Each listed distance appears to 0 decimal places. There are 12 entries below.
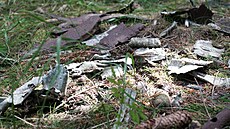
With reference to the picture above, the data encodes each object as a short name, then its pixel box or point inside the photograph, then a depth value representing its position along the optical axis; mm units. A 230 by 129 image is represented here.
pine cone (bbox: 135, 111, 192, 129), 1386
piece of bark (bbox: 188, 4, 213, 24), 3215
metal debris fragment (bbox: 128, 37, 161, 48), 2670
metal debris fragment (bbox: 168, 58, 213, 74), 2225
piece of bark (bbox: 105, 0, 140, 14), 3734
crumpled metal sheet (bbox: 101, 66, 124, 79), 2196
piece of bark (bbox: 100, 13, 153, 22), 3410
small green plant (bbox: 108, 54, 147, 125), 1338
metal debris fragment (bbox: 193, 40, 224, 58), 2533
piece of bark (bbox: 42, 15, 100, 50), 2909
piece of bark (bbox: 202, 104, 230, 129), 1403
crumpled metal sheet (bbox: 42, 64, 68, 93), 1897
